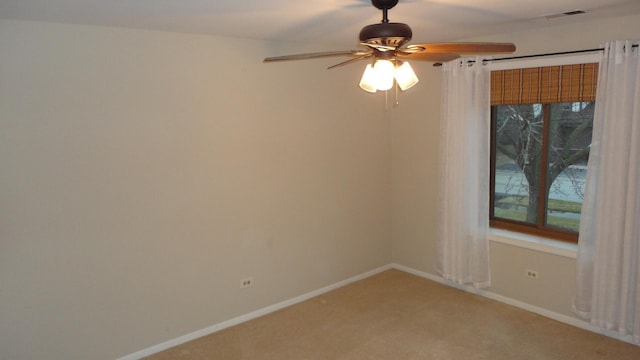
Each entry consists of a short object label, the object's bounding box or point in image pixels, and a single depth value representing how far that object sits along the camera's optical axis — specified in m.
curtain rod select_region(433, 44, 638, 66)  3.24
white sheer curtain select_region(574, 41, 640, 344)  3.04
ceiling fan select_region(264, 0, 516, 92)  1.96
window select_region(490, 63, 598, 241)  3.51
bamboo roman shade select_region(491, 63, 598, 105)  3.32
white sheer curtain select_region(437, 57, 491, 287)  3.86
